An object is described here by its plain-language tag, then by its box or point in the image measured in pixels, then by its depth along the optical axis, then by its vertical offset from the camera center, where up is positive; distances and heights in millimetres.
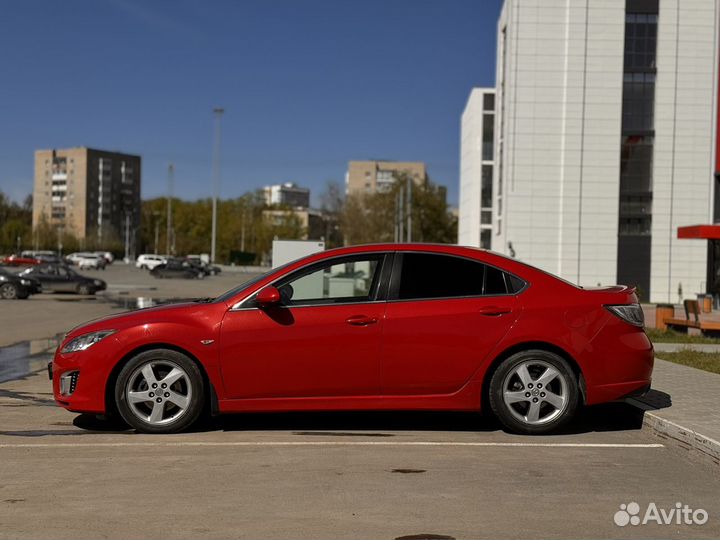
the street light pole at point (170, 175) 105125 +8733
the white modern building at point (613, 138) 45562 +6234
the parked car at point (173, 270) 69750 -1769
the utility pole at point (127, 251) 141950 -614
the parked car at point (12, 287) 35000 -1668
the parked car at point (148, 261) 96062 -1419
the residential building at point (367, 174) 177250 +15915
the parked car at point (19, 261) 73562 -1357
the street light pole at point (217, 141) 84188 +10607
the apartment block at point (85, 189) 172500 +11504
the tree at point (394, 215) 77812 +3427
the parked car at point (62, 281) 39344 -1561
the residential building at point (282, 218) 127000 +4840
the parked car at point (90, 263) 86500 -1639
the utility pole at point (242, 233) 128125 +2394
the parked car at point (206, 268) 73312 -1710
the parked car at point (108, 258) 111875 -1407
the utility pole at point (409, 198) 40438 +2515
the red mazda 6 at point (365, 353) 7332 -847
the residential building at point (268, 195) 138025 +9120
